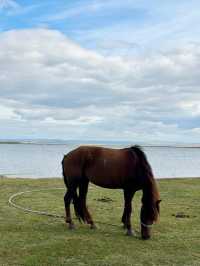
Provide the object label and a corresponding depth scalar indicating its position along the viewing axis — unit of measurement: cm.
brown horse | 759
